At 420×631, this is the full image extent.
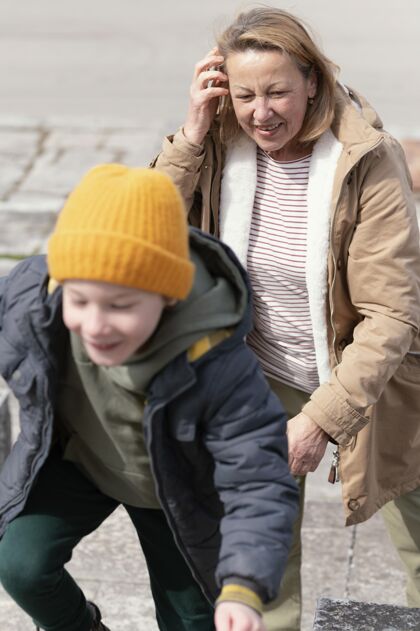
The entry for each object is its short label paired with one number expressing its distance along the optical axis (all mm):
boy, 4376
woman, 6092
